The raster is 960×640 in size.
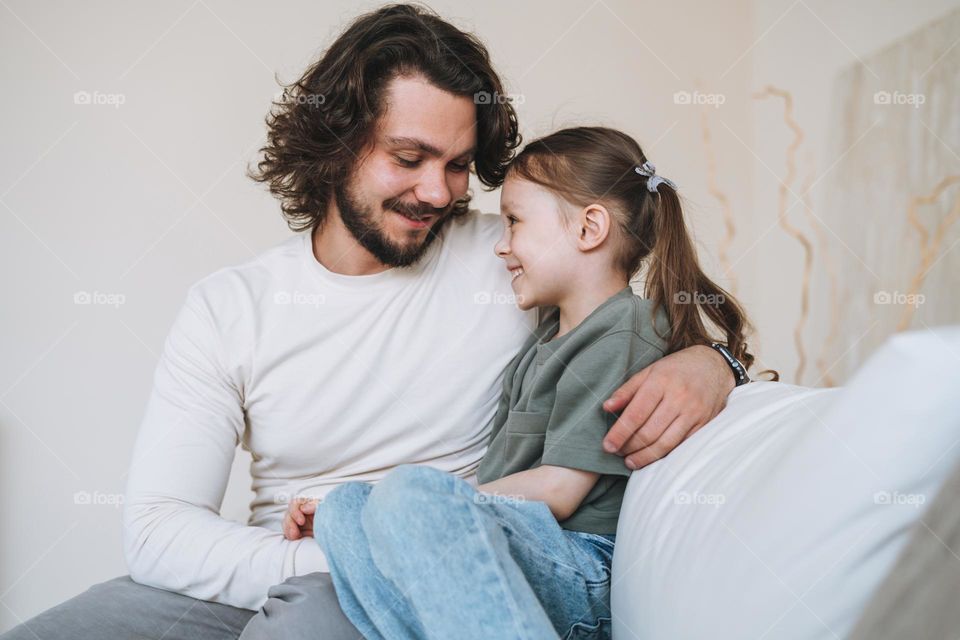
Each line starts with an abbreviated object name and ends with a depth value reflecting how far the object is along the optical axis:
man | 1.29
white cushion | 0.68
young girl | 0.89
